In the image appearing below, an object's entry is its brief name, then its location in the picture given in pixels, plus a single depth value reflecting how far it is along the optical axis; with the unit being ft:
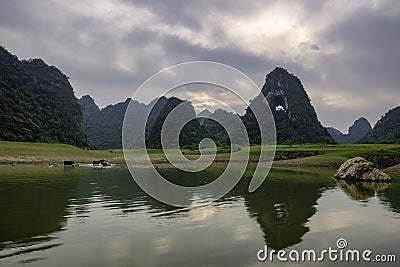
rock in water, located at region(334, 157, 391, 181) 116.67
